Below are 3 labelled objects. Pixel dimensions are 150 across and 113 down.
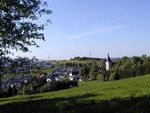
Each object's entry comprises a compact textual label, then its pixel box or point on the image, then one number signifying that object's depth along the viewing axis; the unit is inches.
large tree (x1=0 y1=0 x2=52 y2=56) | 486.8
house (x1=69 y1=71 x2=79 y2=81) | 3820.9
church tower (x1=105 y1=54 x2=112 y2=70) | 3695.9
